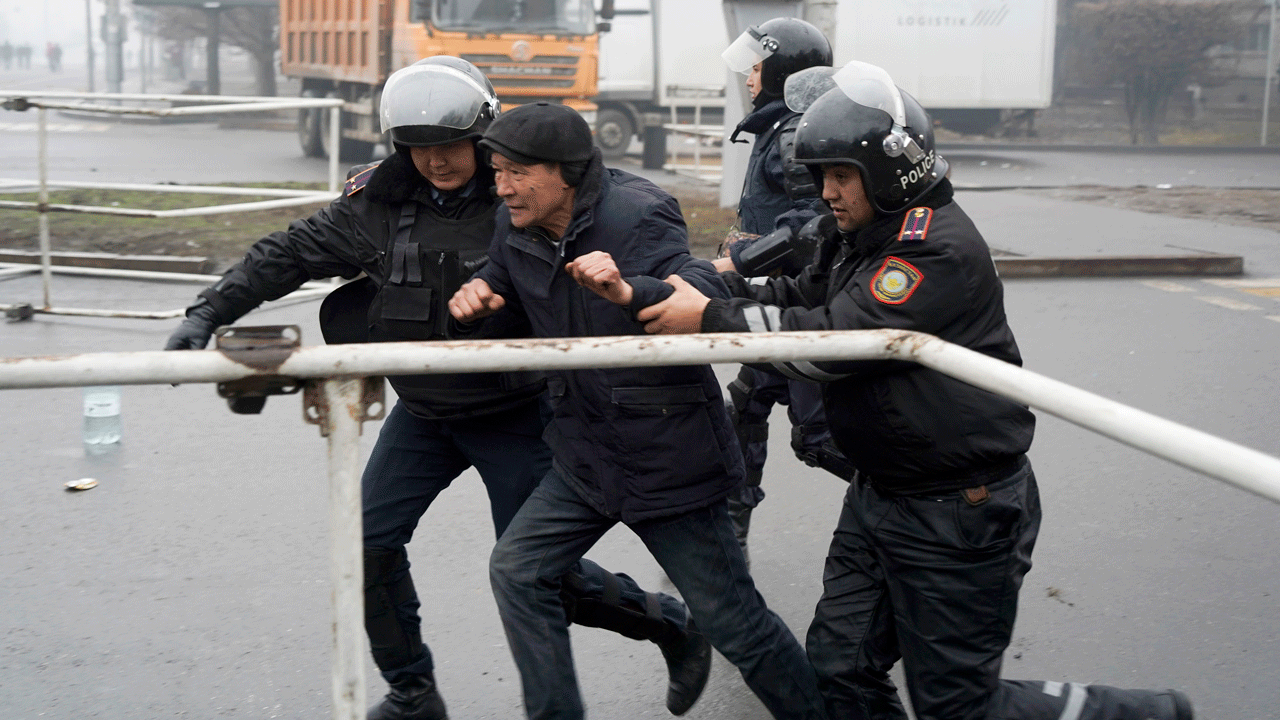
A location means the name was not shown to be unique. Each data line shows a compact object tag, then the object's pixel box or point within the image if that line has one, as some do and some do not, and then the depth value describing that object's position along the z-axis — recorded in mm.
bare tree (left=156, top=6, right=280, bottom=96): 62562
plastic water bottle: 10695
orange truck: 31703
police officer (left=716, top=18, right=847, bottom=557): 8508
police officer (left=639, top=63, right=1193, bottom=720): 5027
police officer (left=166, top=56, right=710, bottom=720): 6312
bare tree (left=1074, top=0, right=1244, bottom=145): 52125
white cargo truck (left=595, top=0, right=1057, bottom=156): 40625
